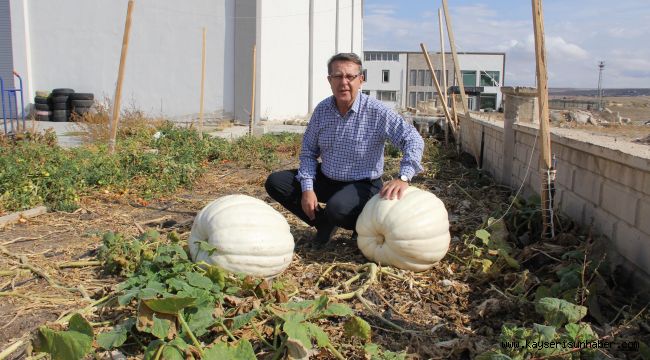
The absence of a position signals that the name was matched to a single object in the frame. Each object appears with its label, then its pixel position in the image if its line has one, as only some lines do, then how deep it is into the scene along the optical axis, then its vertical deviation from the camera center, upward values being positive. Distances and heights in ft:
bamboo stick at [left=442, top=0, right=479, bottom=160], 23.97 +1.55
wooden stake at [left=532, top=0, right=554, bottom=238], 12.03 -0.28
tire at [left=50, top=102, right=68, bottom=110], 46.62 -1.17
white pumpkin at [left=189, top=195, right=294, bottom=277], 10.09 -2.64
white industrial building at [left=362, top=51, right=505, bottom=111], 228.02 +10.10
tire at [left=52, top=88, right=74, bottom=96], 46.80 +0.01
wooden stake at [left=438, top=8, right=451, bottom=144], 29.34 +2.72
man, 12.32 -1.34
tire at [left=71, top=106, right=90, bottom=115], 45.91 -1.45
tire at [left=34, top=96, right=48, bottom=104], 47.06 -0.71
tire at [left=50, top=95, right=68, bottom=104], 46.57 -0.59
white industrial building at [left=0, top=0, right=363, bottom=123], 48.49 +3.94
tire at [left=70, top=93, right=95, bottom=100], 46.98 -0.31
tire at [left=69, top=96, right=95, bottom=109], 46.55 -0.89
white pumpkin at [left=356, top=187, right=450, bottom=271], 11.03 -2.64
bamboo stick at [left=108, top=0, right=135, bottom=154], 24.69 -0.28
